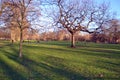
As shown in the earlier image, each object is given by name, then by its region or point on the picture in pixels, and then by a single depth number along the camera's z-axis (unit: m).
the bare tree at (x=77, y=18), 19.58
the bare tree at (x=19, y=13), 10.52
